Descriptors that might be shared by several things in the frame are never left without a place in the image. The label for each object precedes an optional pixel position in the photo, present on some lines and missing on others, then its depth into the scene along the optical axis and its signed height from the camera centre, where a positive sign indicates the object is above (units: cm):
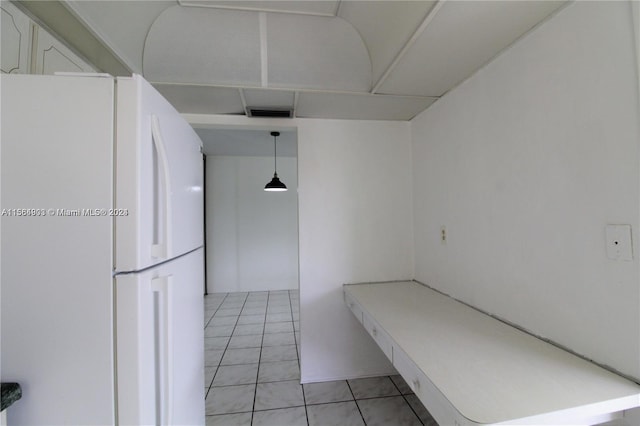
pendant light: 425 +60
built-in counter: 82 -58
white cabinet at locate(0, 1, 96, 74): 109 +82
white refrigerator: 76 -6
